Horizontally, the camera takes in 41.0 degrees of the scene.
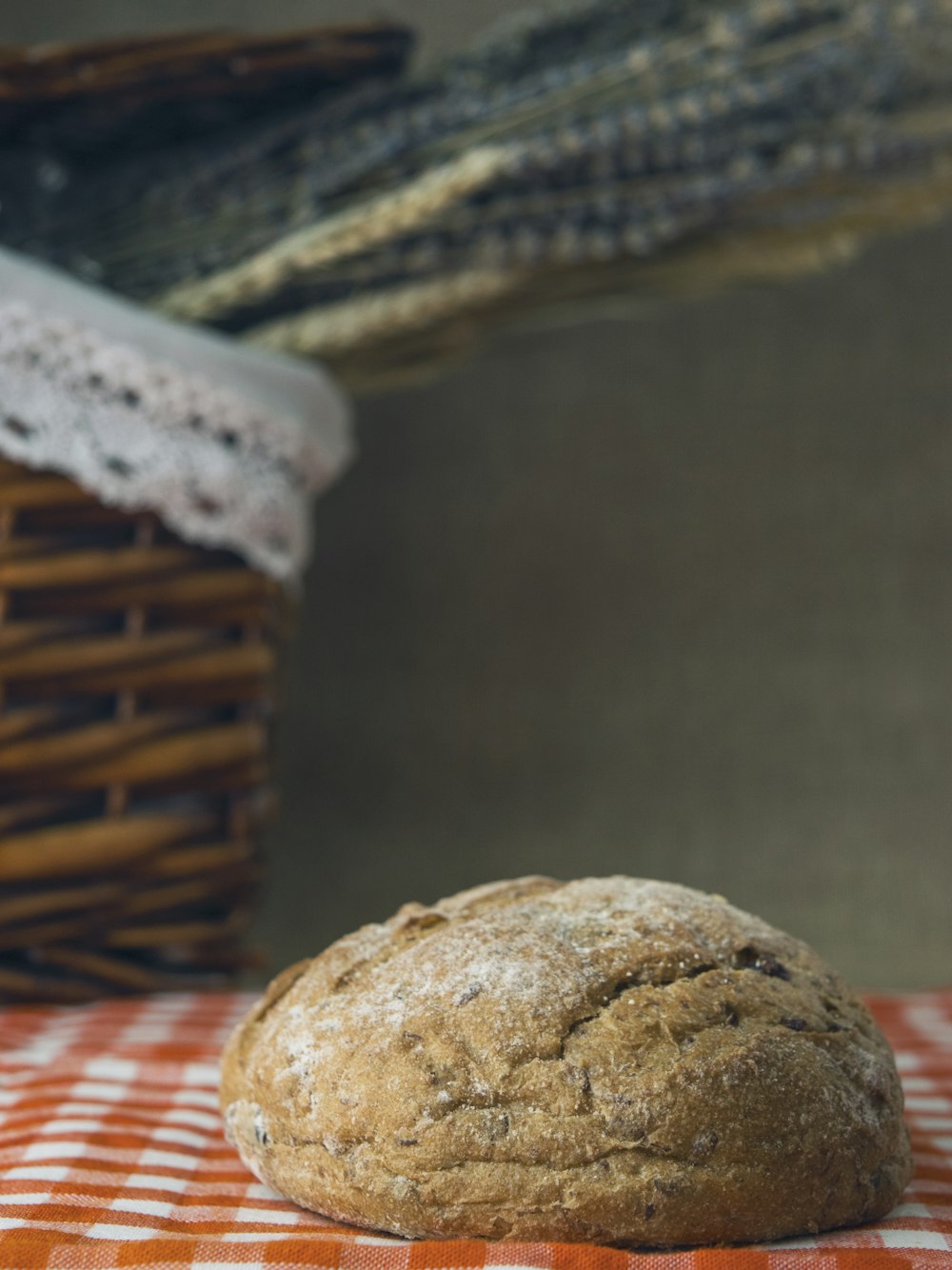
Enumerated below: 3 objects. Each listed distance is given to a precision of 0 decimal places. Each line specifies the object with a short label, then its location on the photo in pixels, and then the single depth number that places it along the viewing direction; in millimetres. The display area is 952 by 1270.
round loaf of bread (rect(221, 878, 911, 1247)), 469
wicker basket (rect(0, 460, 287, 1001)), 886
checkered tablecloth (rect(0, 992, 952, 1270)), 453
